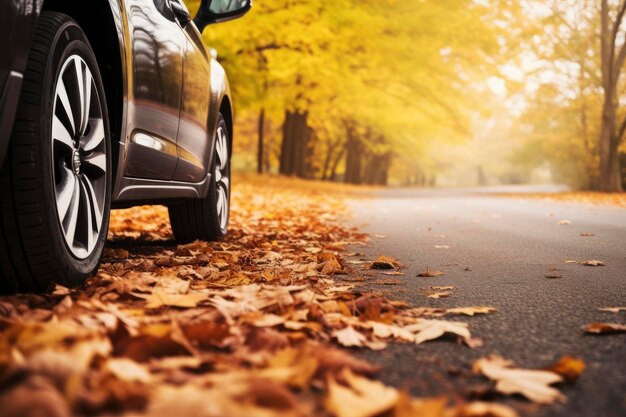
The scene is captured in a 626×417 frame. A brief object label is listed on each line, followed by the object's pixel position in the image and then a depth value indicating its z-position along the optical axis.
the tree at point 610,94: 20.55
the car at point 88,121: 2.23
